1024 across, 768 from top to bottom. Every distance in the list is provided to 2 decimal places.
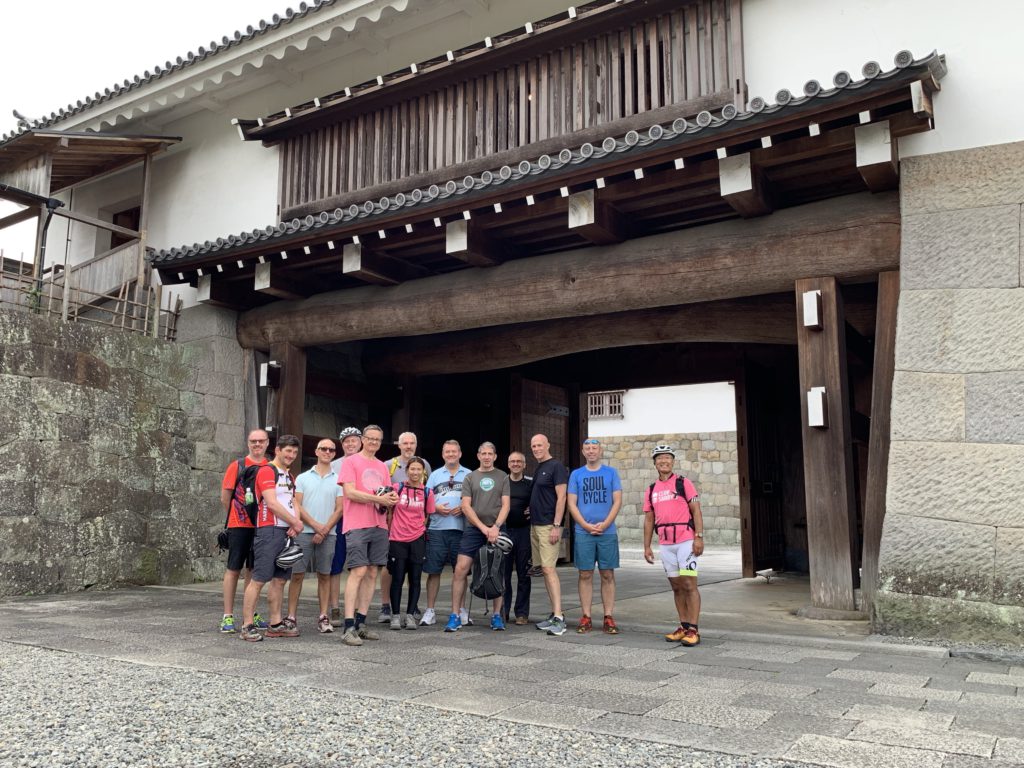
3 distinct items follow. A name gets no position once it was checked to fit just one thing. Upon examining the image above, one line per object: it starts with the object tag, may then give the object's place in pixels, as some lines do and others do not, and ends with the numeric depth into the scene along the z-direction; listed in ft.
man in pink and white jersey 17.62
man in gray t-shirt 19.77
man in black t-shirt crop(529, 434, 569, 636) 19.19
